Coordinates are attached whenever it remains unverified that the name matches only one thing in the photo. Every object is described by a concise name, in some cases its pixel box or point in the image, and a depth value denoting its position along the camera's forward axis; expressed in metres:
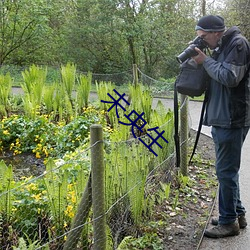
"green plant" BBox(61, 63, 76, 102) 7.45
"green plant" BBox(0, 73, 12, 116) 6.90
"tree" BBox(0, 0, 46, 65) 15.59
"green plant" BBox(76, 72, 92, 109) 7.25
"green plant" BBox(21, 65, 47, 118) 6.55
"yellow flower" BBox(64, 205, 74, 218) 2.88
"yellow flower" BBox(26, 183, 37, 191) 3.20
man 2.88
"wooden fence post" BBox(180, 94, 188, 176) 4.55
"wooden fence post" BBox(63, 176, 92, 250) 2.48
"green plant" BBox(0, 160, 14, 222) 2.90
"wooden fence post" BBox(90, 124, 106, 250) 2.38
